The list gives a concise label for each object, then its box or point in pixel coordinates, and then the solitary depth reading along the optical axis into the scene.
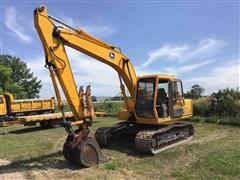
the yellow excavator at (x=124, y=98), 5.61
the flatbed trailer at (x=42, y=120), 12.00
